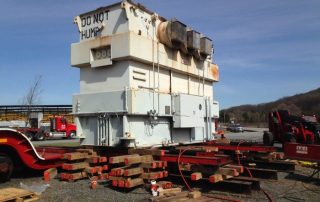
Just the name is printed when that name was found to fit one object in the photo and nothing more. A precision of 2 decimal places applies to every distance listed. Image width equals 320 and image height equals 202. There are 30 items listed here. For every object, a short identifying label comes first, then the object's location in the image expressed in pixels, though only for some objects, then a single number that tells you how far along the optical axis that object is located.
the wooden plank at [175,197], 4.53
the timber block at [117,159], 5.44
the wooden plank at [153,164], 5.61
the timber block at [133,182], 5.27
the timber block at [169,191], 4.98
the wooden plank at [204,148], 6.29
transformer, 6.35
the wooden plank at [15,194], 4.51
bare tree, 28.52
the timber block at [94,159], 6.21
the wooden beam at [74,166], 6.04
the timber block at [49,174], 6.29
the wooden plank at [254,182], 5.49
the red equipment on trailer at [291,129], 10.55
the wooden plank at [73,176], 6.01
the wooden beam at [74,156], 6.09
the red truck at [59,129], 24.48
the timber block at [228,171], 5.11
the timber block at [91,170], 6.15
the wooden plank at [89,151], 6.42
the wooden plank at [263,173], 6.28
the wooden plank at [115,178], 5.41
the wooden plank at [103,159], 6.22
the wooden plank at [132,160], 5.48
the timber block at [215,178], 5.06
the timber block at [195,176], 5.19
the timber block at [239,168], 5.25
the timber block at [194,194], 4.74
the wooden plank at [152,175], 5.53
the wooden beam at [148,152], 5.87
